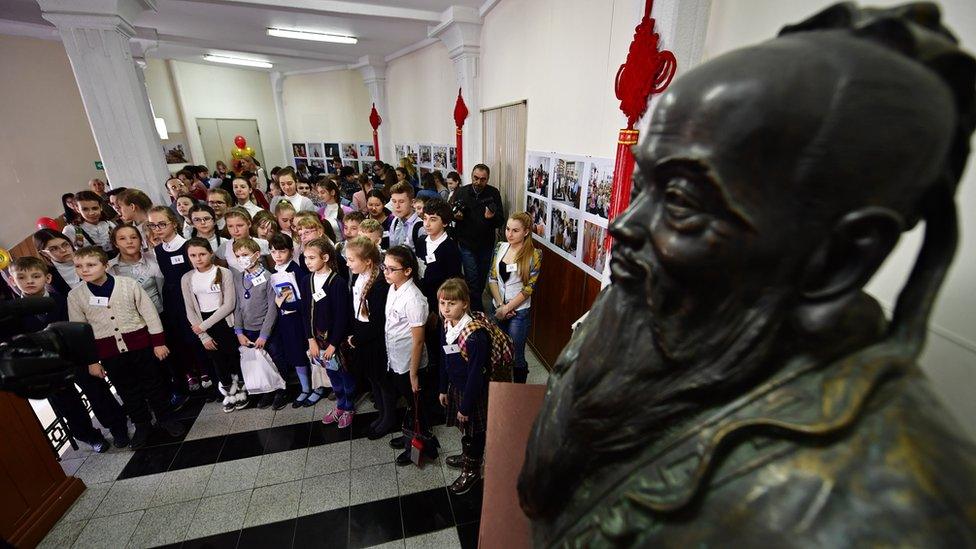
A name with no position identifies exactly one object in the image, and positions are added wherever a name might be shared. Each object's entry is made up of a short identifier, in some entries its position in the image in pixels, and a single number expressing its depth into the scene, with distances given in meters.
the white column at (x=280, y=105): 11.22
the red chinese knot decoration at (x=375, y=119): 9.10
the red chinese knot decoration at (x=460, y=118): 5.31
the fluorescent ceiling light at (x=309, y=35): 6.24
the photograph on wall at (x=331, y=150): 11.05
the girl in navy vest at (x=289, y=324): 2.91
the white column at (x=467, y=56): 4.84
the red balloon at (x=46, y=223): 4.19
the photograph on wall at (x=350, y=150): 10.88
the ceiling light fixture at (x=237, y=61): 8.94
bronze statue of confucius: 0.47
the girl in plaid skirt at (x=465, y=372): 2.13
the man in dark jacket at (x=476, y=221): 4.22
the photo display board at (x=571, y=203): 2.73
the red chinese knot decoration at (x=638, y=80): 1.82
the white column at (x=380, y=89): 8.58
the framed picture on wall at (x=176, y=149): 9.88
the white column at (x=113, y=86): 3.80
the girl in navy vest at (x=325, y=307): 2.66
